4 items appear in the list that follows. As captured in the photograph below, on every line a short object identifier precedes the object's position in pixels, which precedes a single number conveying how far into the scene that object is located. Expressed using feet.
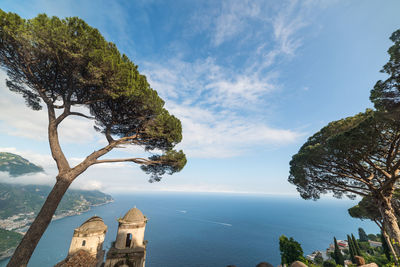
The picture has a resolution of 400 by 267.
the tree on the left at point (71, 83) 22.79
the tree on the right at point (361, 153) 27.22
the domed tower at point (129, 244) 36.37
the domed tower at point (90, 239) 42.37
